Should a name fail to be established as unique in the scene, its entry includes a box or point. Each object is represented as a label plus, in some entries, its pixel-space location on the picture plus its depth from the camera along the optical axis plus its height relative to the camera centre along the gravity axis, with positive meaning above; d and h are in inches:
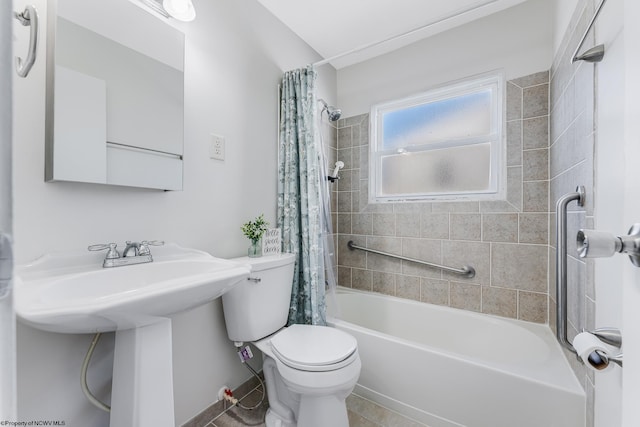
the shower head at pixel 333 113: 81.4 +30.3
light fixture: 47.8 +36.2
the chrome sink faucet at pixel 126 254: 40.6 -6.4
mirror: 37.4 +18.3
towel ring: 27.3 +17.3
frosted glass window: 75.1 +21.4
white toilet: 45.3 -24.7
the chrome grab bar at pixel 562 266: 35.5 -7.0
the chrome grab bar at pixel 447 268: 74.5 -14.9
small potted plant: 60.2 -4.6
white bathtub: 45.5 -31.4
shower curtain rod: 52.0 +39.5
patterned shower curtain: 66.6 +5.1
